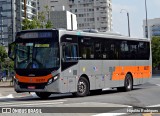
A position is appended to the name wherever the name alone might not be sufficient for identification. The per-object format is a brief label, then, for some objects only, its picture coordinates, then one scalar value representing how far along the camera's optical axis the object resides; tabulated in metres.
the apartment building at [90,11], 168.75
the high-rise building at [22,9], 137.00
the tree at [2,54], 84.65
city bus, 19.77
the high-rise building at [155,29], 167.50
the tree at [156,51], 74.12
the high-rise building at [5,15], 144.75
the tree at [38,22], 41.44
